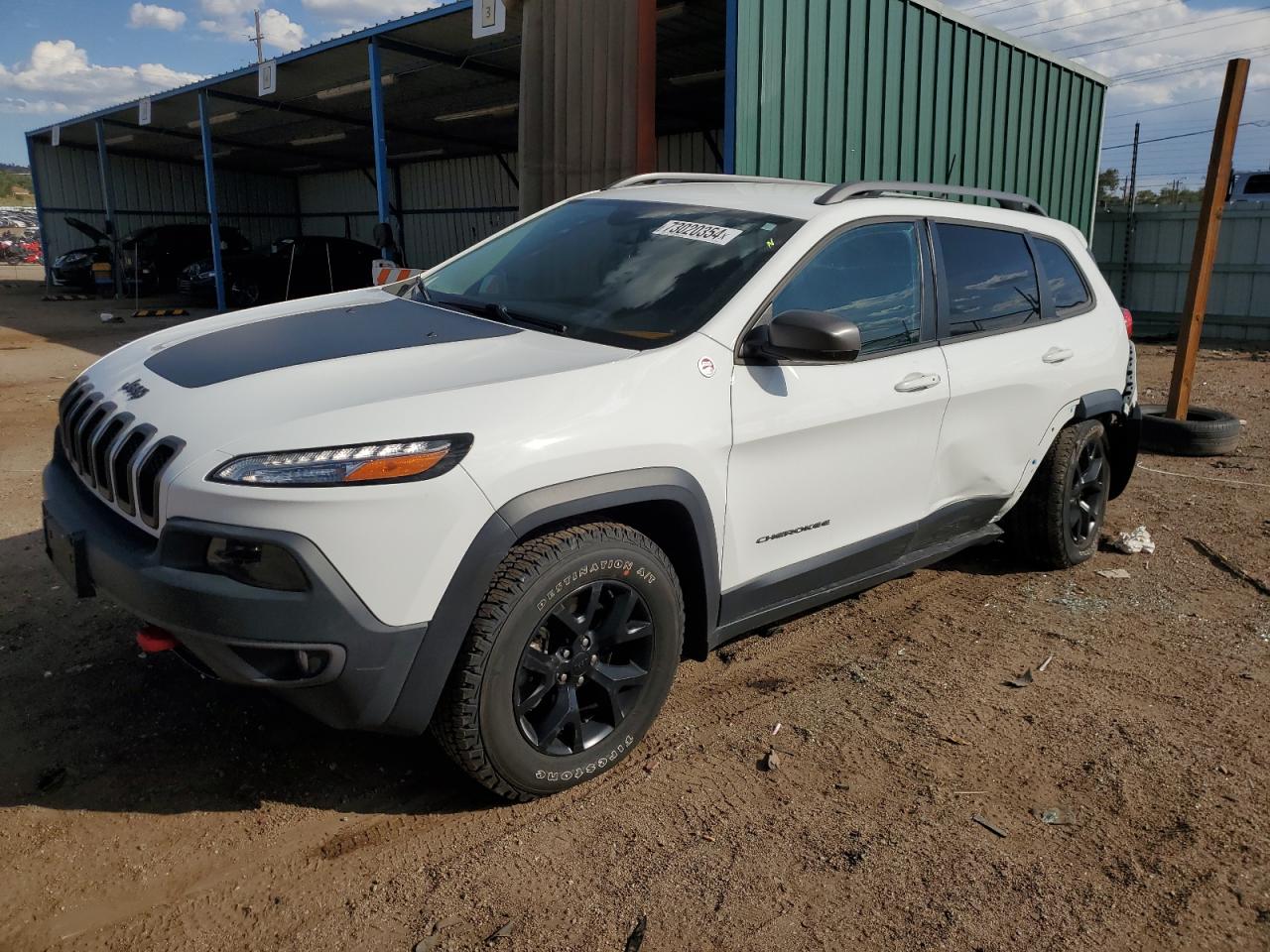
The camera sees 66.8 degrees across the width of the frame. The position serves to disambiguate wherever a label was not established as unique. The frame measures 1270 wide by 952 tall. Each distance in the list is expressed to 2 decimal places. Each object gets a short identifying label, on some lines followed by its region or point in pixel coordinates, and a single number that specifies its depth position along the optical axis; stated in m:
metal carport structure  8.24
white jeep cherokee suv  2.30
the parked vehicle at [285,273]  19.03
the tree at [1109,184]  39.12
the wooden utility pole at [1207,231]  6.98
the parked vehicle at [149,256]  22.16
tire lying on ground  7.32
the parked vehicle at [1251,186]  19.67
